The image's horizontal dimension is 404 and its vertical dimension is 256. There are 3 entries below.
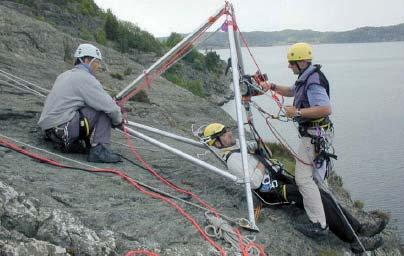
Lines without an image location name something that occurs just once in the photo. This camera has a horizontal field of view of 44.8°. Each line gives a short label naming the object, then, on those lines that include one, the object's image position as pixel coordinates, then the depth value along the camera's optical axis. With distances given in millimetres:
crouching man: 7395
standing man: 7012
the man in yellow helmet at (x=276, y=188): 7348
